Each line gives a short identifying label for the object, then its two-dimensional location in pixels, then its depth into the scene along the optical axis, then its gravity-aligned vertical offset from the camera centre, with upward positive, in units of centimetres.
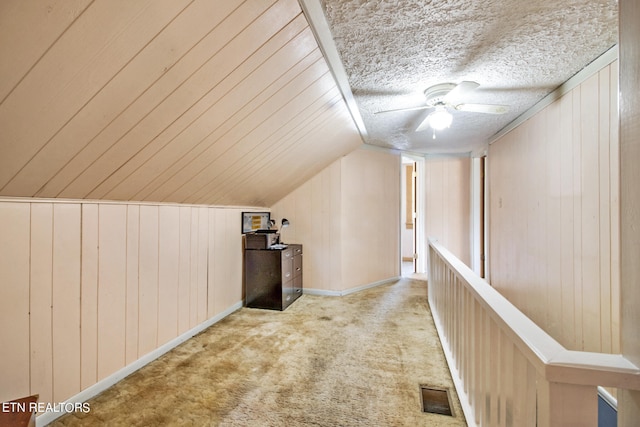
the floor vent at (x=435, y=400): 178 -116
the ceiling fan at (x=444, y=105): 224 +91
